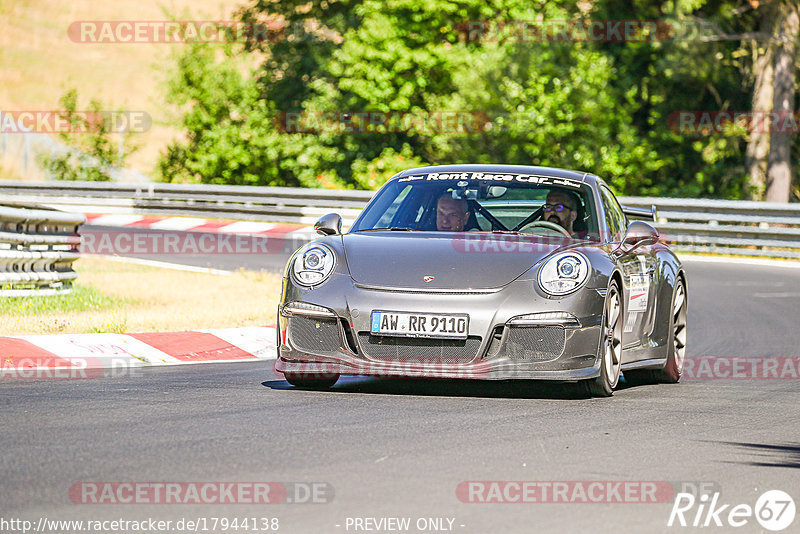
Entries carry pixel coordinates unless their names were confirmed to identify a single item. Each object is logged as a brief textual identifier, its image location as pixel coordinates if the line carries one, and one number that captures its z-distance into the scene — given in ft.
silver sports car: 49.98
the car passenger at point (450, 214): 57.26
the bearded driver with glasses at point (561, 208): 58.23
